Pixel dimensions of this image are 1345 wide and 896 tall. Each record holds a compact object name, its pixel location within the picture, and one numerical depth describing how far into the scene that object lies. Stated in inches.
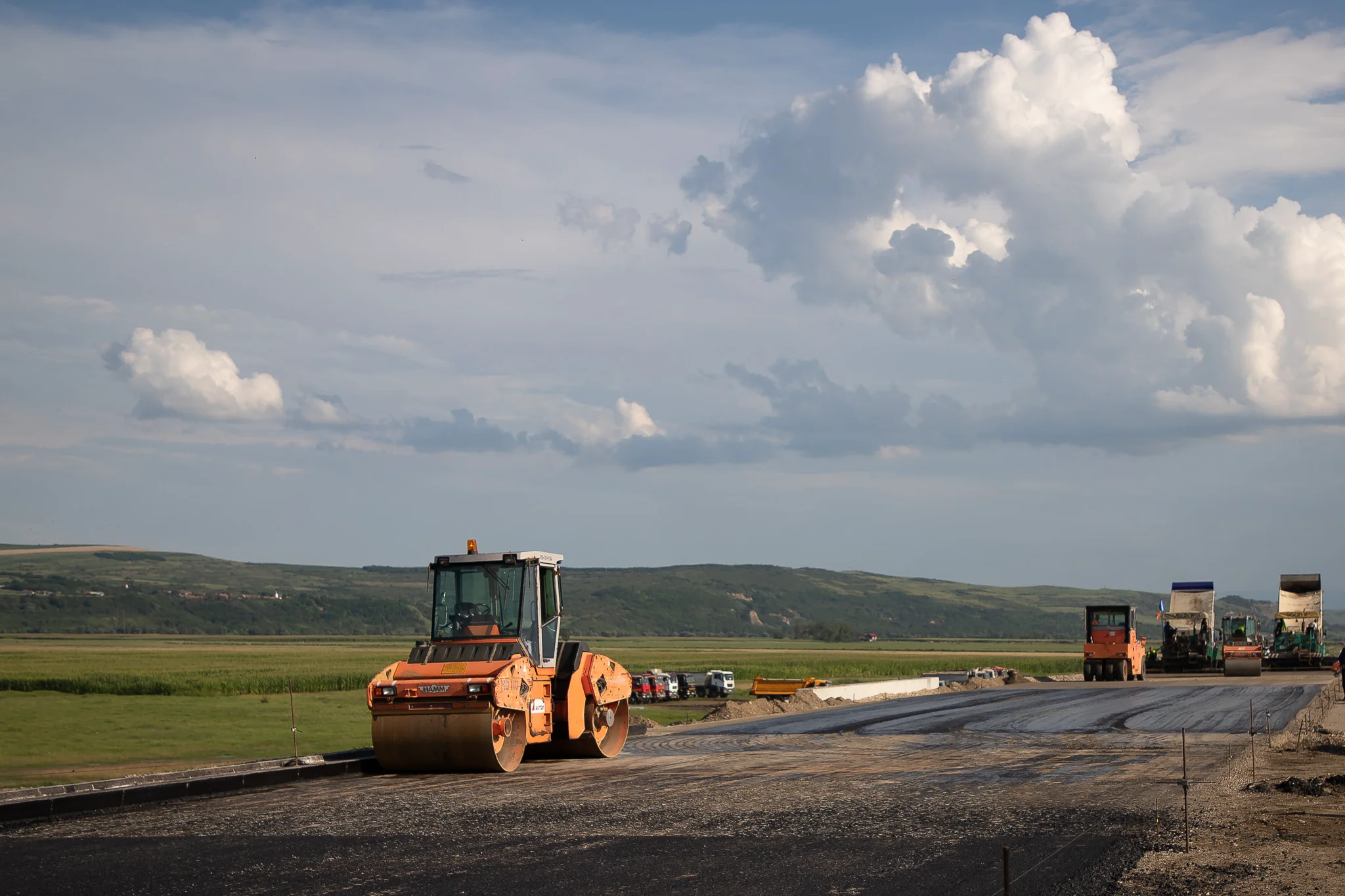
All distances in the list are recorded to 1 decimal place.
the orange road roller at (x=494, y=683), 712.4
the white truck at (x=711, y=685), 2126.0
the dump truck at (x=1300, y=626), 2460.6
